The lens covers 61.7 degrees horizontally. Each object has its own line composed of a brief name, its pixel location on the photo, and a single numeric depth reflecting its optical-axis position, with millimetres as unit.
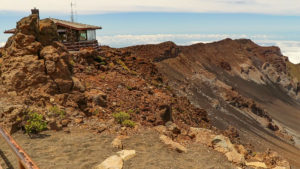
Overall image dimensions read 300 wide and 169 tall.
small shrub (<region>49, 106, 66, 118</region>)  12370
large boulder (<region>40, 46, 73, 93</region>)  14239
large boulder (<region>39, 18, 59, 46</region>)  15477
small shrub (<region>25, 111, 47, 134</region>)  10592
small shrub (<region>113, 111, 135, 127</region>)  12961
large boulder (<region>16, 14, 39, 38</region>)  14953
